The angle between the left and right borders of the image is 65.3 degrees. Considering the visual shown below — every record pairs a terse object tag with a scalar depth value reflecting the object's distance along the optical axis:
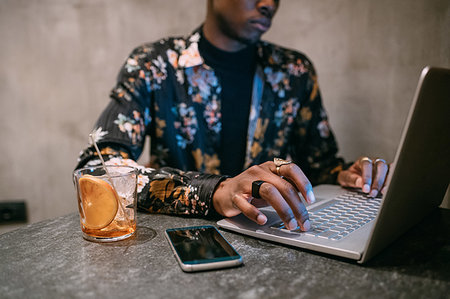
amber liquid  0.64
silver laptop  0.47
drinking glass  0.63
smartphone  0.51
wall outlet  1.96
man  1.27
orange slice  0.63
